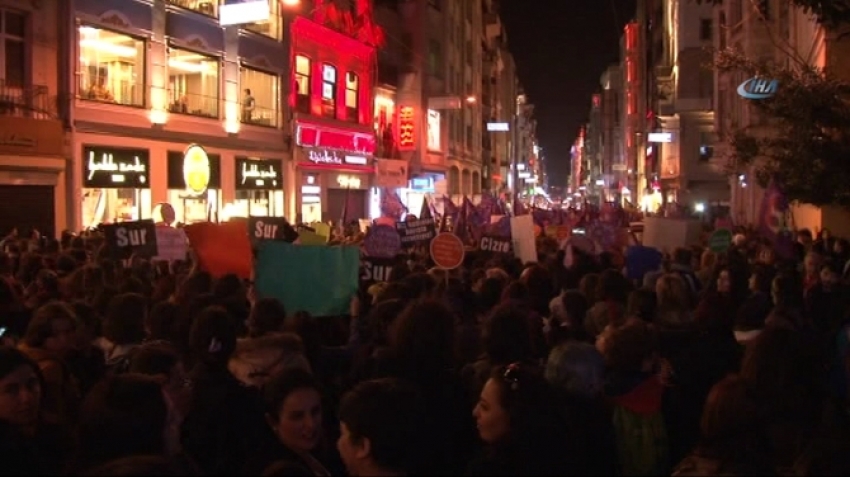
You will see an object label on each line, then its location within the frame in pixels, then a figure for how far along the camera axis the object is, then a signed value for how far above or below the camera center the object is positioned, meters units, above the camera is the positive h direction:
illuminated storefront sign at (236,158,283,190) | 30.28 +1.35
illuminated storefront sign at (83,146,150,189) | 23.61 +1.20
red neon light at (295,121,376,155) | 33.28 +2.88
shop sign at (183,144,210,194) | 25.58 +1.26
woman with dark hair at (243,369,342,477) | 3.89 -0.85
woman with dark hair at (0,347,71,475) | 4.12 -0.86
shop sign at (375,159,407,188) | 37.47 +1.72
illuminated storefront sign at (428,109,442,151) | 46.56 +4.23
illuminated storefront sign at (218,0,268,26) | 26.16 +5.60
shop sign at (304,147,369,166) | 34.25 +2.22
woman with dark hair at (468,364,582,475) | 3.81 -0.86
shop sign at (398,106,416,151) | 43.47 +4.01
